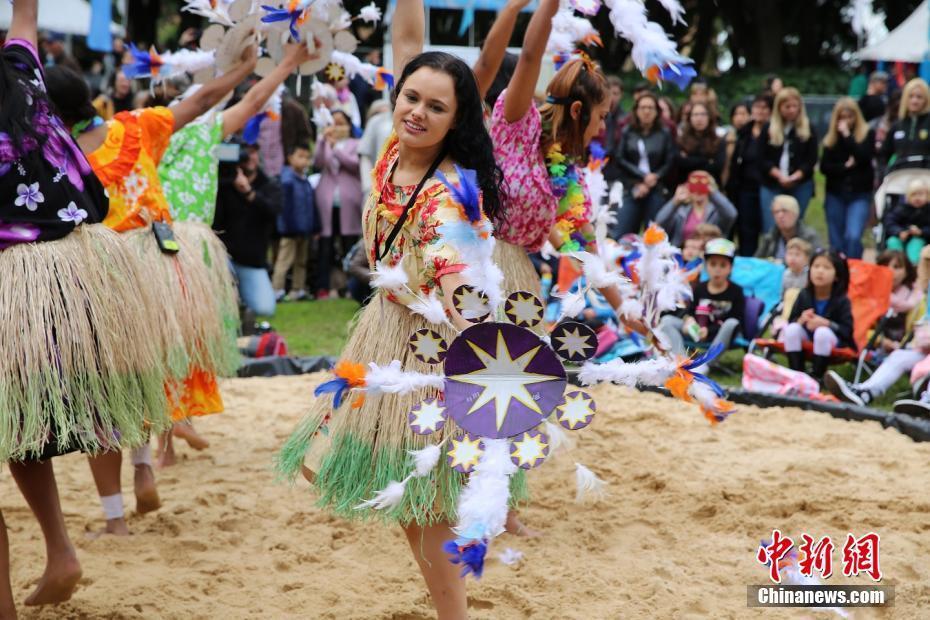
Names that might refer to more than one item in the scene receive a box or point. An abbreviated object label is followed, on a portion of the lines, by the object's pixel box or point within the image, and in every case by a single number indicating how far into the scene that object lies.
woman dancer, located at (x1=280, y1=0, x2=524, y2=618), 2.77
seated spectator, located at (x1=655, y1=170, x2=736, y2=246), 8.20
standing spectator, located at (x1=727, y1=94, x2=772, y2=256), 9.09
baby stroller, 8.55
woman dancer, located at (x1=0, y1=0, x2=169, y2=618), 2.96
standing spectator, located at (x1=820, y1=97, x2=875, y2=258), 9.20
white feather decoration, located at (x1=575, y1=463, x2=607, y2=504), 2.56
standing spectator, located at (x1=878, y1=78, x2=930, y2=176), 8.63
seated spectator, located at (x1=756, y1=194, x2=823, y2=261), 8.32
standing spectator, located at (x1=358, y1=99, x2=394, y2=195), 9.41
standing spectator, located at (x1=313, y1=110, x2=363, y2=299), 9.80
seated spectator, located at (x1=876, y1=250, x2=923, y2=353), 6.92
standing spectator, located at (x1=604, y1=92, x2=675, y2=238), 8.95
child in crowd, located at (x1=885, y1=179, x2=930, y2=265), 7.75
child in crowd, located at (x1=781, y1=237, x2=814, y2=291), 7.52
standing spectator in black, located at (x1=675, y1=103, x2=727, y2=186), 8.99
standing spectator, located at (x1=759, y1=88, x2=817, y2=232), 8.96
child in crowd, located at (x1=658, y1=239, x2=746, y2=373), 6.99
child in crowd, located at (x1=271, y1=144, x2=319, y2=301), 9.55
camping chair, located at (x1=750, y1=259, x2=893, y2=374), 6.90
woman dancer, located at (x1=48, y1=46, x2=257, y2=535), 3.90
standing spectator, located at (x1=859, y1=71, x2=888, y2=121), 11.70
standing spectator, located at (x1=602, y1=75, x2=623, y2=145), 9.25
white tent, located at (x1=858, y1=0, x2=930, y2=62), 14.53
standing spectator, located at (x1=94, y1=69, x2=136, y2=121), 10.31
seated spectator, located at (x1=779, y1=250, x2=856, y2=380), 6.75
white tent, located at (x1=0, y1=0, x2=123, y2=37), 13.41
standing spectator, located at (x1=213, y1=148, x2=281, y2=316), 7.93
